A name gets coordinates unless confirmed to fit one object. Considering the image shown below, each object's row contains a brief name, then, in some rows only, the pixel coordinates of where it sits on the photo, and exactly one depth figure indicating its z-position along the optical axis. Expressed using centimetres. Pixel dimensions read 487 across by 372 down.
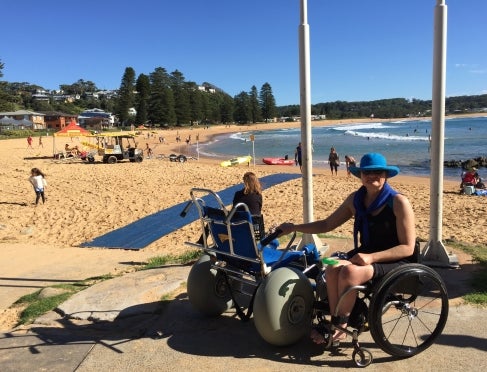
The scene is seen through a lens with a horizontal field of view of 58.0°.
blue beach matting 811
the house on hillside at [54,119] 9044
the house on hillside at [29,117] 7600
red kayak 2697
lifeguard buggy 2475
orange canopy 2650
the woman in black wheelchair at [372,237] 295
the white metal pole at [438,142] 476
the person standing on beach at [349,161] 1791
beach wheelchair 297
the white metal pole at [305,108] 522
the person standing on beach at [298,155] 1850
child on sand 1191
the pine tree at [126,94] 8525
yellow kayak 2536
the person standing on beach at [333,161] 1977
